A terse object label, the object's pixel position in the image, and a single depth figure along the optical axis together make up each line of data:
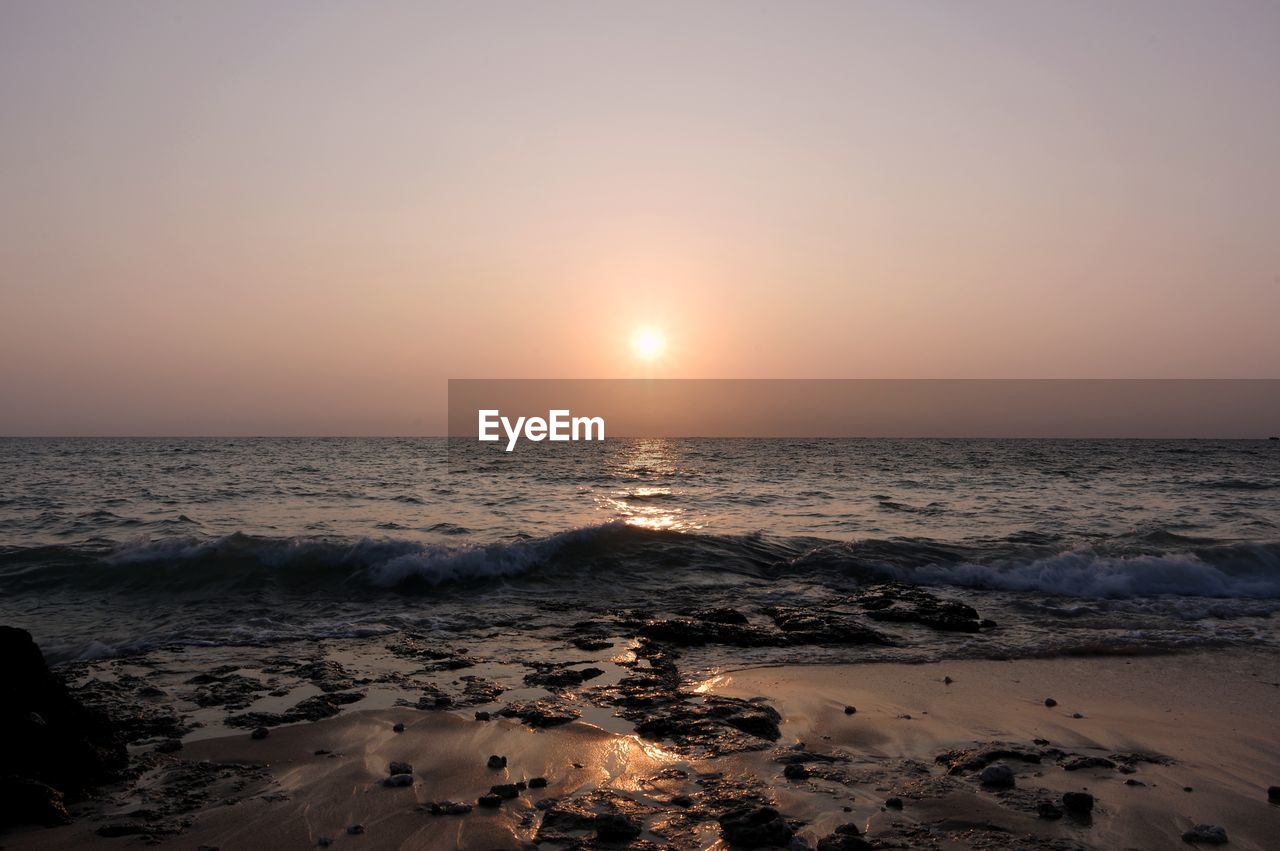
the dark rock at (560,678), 8.97
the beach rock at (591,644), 10.81
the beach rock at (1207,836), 5.39
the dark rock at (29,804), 5.52
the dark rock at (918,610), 12.35
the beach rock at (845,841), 5.13
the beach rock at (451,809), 5.76
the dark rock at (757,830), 5.21
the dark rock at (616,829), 5.29
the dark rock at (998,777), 6.19
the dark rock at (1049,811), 5.68
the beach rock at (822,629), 11.31
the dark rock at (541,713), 7.64
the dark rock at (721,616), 12.34
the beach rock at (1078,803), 5.76
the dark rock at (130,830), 5.44
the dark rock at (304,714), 7.69
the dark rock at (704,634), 11.13
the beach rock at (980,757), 6.61
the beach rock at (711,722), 7.25
